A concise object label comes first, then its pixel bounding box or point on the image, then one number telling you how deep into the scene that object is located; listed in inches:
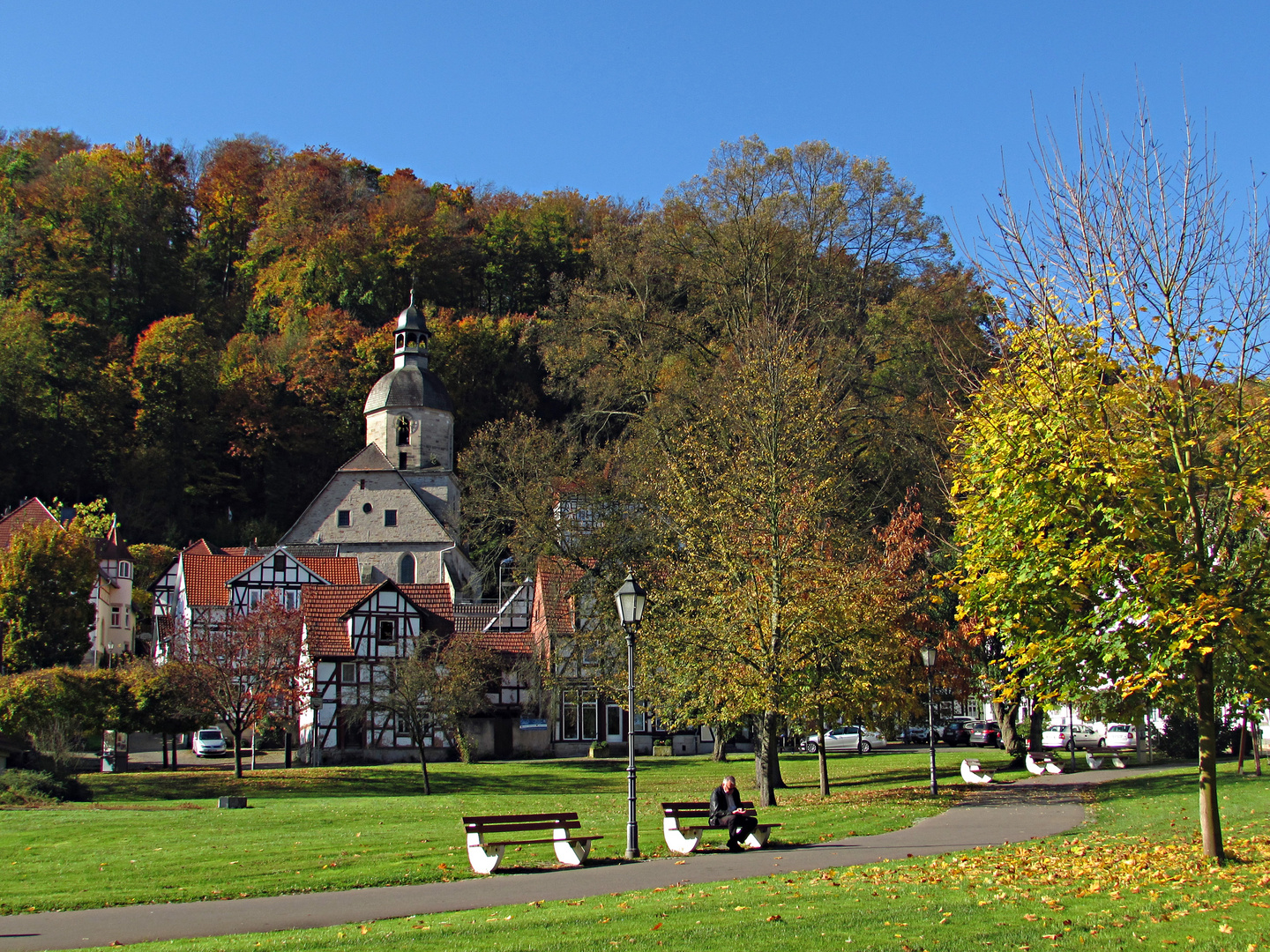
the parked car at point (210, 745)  1733.5
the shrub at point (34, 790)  914.1
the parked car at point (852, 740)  1756.9
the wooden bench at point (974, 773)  1077.1
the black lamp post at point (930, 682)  964.0
